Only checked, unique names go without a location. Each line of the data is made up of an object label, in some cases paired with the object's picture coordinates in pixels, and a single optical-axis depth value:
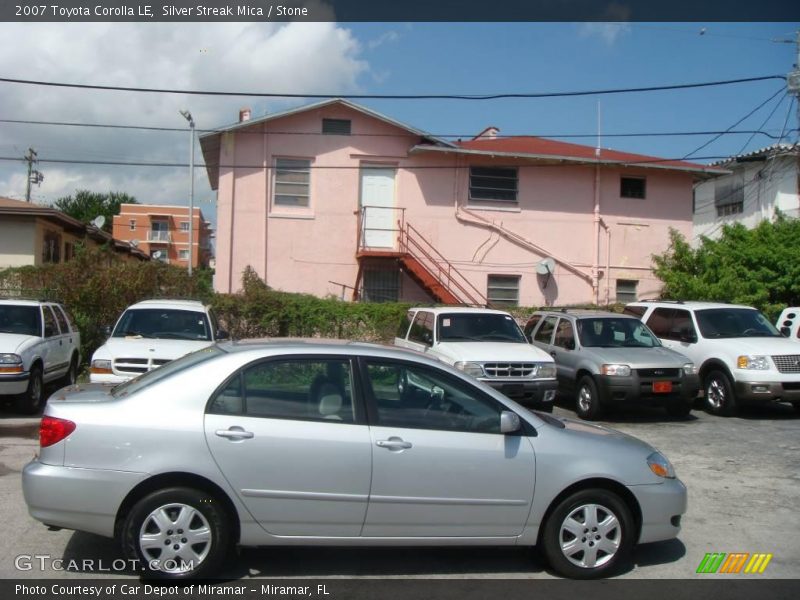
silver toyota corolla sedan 4.79
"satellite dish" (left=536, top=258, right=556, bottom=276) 23.08
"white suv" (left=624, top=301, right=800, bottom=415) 12.24
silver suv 11.82
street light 26.48
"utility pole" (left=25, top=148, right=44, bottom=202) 43.97
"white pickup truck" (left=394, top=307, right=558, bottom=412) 11.24
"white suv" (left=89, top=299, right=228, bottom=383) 10.54
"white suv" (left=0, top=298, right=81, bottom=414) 10.98
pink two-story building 22.11
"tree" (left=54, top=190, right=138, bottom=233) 70.62
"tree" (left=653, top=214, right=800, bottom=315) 18.98
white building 25.72
